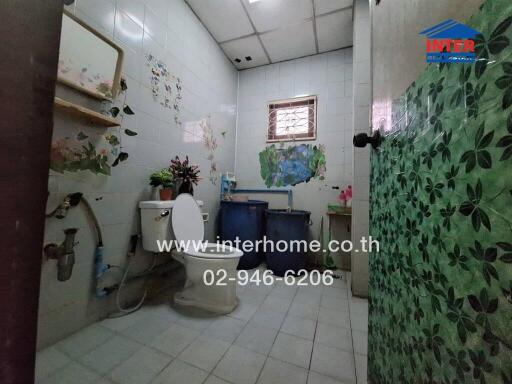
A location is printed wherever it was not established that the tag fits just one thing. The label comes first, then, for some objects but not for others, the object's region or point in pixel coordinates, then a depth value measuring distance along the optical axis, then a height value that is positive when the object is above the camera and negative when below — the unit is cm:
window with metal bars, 239 +101
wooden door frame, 23 +3
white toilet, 134 -42
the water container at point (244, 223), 211 -24
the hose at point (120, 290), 128 -61
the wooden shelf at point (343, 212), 205 -8
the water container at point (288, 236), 195 -32
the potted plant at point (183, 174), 162 +20
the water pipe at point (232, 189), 239 +15
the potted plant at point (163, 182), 146 +12
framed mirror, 98 +71
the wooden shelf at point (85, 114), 95 +42
